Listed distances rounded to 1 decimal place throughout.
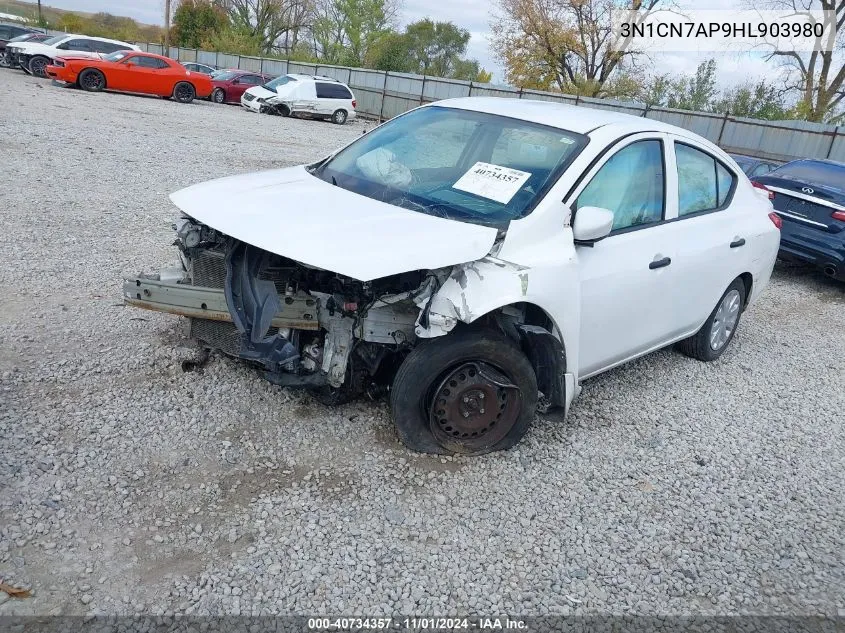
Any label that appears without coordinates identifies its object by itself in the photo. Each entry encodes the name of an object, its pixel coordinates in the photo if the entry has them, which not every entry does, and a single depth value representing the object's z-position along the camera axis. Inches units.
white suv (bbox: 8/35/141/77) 897.5
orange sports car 813.9
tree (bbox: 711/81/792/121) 1101.1
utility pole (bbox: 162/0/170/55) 1597.3
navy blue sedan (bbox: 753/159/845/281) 308.3
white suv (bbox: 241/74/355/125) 915.4
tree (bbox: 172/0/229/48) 1887.3
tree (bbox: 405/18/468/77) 1863.9
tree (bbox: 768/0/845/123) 1137.4
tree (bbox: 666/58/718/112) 1208.8
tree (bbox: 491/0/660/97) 1315.2
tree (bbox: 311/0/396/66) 1927.9
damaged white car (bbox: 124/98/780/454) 129.0
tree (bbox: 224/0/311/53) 2043.6
